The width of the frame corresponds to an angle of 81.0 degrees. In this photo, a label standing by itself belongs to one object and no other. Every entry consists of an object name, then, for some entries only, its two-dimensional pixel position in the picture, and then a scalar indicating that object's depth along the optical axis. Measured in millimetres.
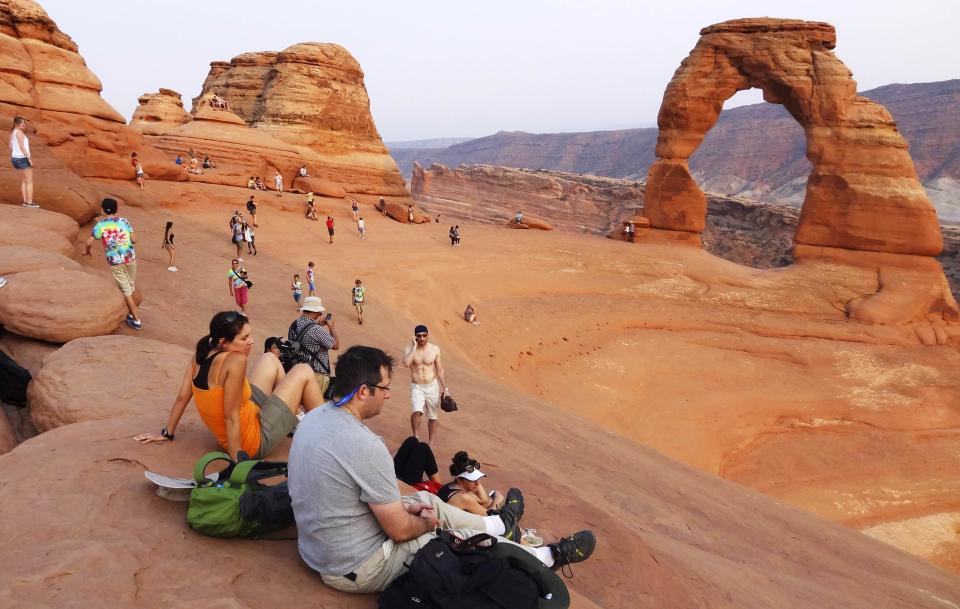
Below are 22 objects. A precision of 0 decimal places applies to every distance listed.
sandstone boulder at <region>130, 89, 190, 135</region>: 31766
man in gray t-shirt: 2742
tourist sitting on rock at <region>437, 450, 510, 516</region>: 4051
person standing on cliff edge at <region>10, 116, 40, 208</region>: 9742
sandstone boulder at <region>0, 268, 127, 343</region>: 6488
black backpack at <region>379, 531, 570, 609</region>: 2639
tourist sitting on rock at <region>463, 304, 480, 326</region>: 17045
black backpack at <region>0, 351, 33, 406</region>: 5352
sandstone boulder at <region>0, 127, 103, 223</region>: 10797
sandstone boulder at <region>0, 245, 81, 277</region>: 7145
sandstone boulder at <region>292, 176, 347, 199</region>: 26188
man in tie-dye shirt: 7691
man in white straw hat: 5738
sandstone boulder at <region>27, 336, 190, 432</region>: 4926
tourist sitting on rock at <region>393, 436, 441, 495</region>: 4633
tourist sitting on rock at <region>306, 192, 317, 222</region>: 23266
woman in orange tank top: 3869
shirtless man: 6559
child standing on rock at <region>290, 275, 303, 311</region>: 13523
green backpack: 3059
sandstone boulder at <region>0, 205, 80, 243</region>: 9297
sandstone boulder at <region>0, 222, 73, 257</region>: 8469
